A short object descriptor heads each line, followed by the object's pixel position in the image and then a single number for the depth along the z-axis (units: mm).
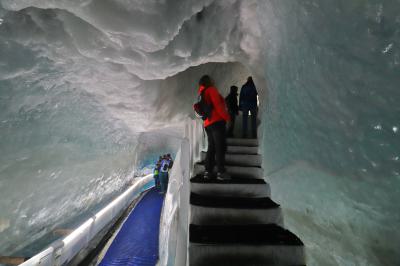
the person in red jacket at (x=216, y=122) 2906
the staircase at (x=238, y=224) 1966
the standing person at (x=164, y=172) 9383
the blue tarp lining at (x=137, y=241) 4520
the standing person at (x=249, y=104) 4887
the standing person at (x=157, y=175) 10002
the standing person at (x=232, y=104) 5113
